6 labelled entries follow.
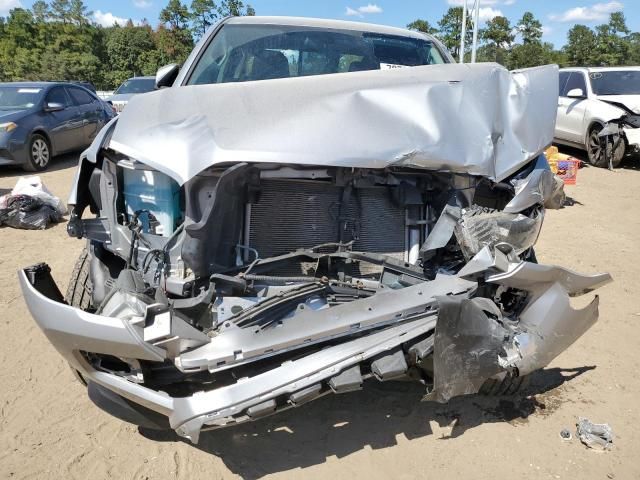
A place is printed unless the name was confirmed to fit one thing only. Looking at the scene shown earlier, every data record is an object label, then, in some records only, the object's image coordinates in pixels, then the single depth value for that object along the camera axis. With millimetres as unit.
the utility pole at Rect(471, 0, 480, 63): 14730
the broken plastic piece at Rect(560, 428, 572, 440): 2646
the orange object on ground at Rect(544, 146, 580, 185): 7867
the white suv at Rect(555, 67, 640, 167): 9508
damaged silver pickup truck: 2029
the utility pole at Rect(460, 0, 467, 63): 16783
